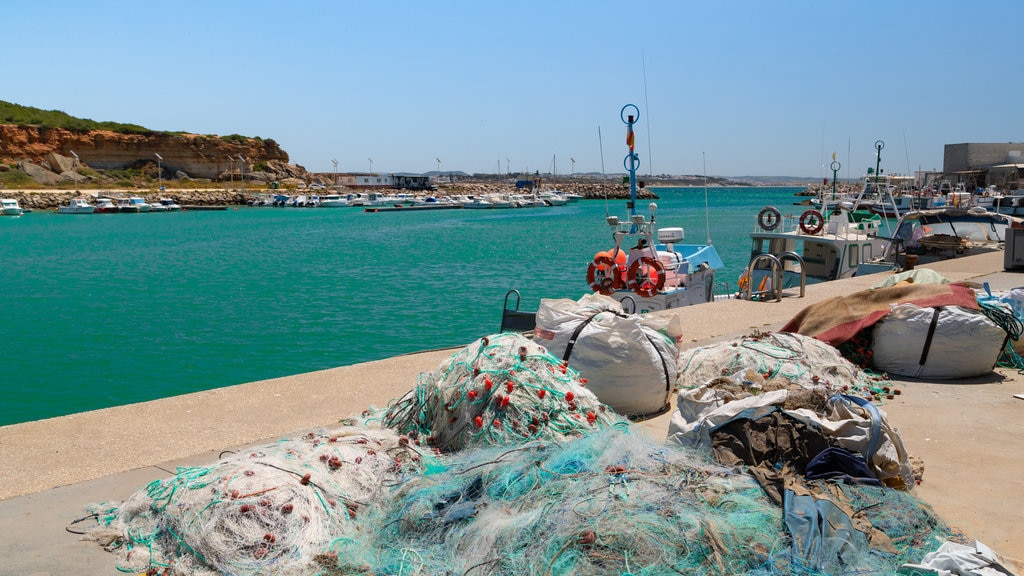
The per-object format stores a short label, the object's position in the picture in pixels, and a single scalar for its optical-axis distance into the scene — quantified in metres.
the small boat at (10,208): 75.62
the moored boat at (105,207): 81.68
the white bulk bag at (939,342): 7.21
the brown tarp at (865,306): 7.46
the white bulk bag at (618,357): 6.14
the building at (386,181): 138.50
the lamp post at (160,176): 102.62
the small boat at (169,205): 89.25
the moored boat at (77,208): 79.62
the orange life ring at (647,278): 13.48
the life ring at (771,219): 21.22
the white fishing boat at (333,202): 106.62
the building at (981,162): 73.19
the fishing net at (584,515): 3.20
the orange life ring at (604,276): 13.59
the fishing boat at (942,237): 20.08
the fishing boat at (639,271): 13.51
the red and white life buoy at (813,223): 21.14
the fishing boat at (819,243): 20.50
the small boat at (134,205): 84.00
